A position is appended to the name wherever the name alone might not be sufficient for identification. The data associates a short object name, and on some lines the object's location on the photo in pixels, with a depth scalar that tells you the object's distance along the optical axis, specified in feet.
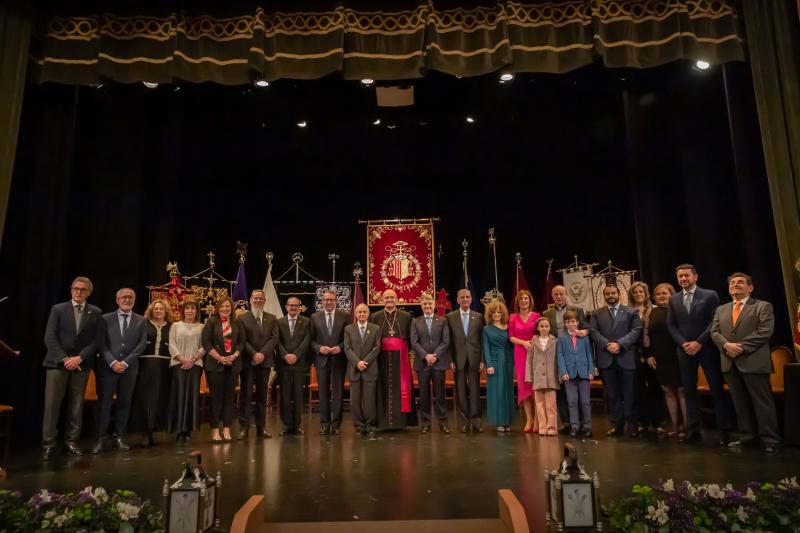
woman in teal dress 17.34
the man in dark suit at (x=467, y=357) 17.79
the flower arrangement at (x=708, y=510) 6.03
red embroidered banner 31.78
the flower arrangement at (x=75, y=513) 6.01
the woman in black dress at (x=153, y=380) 16.15
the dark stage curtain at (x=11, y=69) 14.08
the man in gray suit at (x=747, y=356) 13.70
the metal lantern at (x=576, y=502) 6.23
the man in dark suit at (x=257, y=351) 17.04
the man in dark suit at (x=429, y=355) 17.86
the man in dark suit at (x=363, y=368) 17.48
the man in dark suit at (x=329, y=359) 17.78
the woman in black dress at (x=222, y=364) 16.35
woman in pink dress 17.53
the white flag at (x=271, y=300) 29.60
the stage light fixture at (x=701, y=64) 15.12
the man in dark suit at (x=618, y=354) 16.05
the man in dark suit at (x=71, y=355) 14.42
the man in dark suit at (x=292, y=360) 17.49
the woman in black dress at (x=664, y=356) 15.72
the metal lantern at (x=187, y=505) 6.18
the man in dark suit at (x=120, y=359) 15.42
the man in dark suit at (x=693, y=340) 15.01
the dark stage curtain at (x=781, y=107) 14.02
